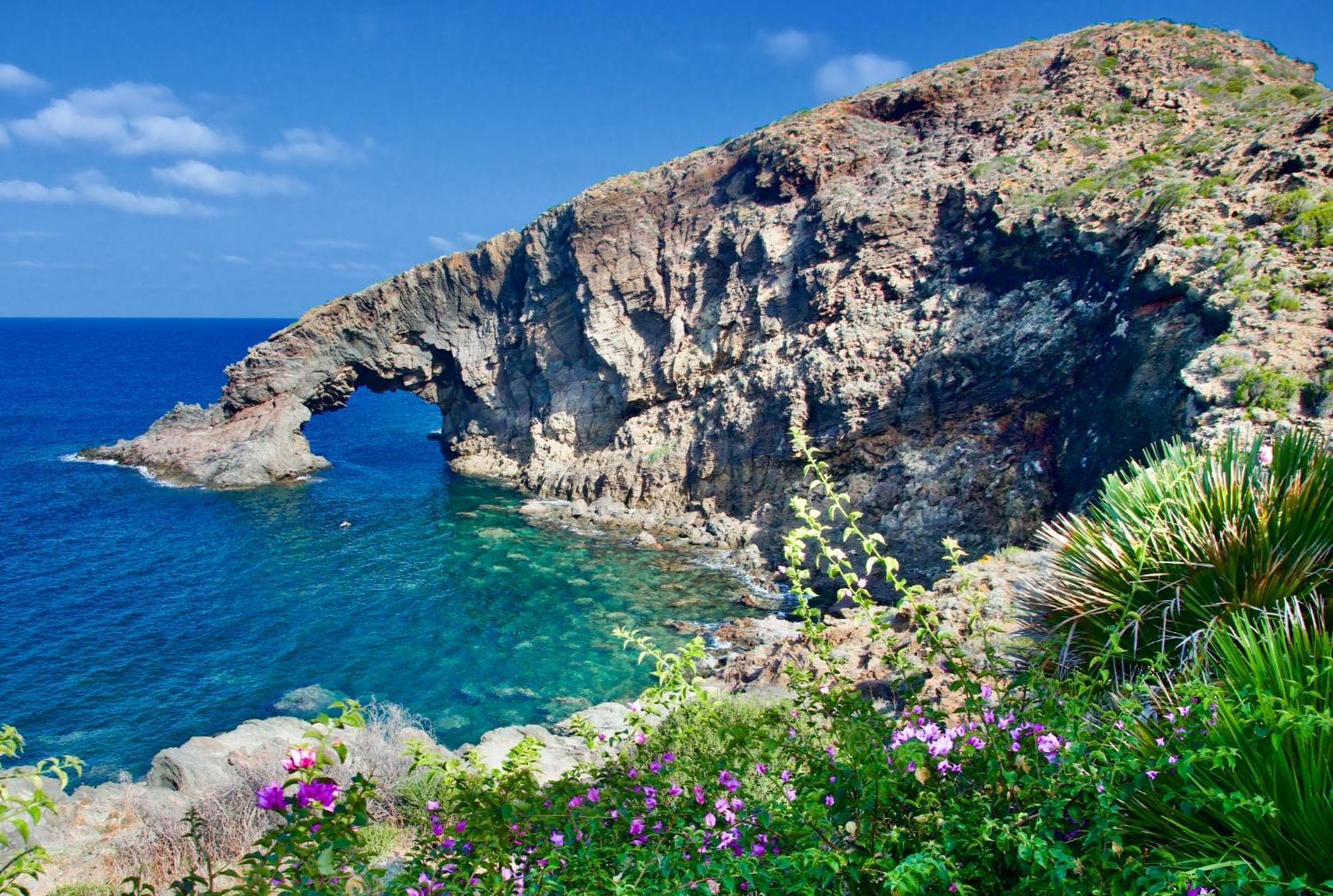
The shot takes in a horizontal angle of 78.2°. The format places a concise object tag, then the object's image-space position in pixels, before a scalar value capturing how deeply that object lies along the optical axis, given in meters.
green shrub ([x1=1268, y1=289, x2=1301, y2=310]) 18.70
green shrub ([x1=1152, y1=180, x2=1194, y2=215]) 24.44
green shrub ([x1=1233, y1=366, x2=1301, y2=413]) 16.28
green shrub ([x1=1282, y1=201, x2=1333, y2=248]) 20.00
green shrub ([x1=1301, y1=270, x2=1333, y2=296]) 18.78
